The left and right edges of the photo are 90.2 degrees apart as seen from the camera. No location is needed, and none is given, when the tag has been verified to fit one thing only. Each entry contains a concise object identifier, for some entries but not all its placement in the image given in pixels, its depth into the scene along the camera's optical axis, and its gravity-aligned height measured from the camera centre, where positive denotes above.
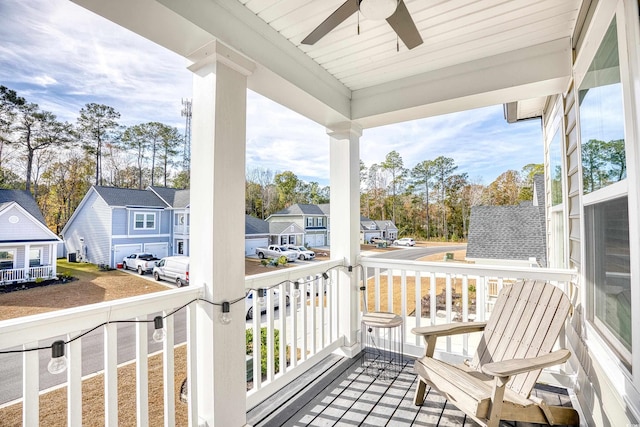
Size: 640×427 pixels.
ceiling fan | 1.61 +1.09
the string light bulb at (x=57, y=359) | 1.30 -0.57
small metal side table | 2.93 -1.39
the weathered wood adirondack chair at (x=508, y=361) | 1.91 -0.96
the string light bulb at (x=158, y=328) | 1.68 -0.56
